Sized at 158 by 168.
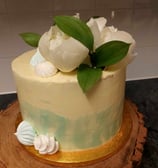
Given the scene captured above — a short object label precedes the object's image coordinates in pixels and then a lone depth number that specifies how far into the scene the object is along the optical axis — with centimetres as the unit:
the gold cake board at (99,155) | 64
